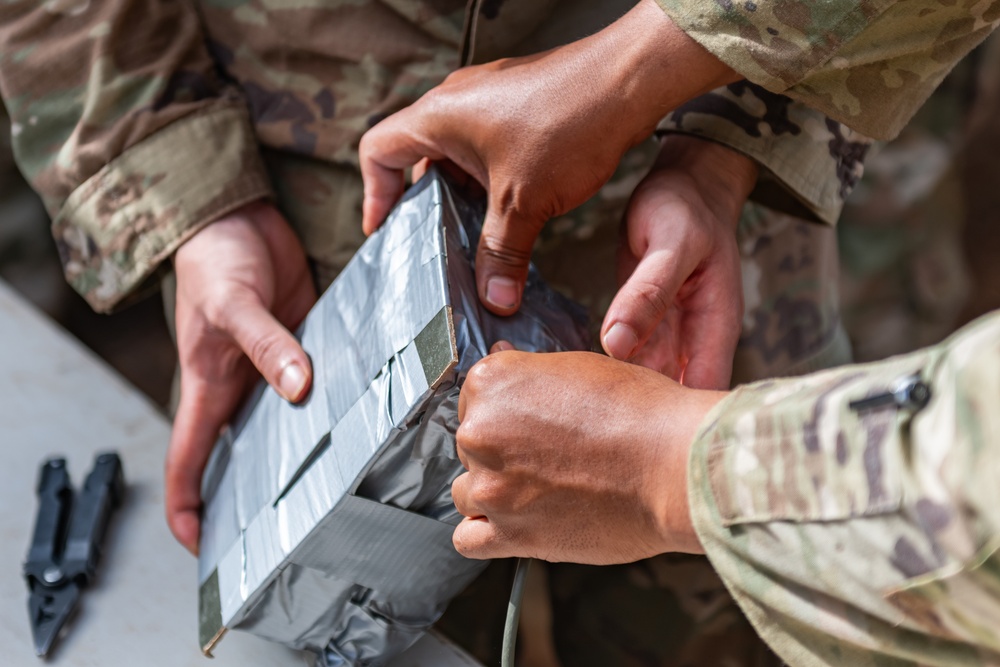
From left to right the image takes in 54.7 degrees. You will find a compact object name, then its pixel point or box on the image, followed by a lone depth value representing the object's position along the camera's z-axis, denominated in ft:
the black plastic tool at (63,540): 2.32
